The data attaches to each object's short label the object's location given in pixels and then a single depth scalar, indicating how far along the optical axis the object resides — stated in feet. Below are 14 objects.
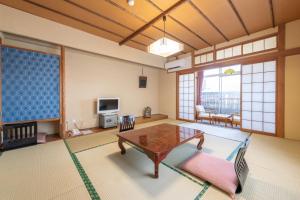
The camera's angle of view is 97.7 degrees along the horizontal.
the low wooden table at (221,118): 15.00
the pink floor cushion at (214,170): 4.94
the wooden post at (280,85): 10.68
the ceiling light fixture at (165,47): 7.62
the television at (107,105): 13.23
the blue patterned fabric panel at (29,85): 8.36
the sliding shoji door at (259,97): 11.53
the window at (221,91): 19.46
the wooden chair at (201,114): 16.96
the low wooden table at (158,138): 5.61
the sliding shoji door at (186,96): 17.38
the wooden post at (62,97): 10.25
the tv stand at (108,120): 12.82
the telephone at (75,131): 11.09
